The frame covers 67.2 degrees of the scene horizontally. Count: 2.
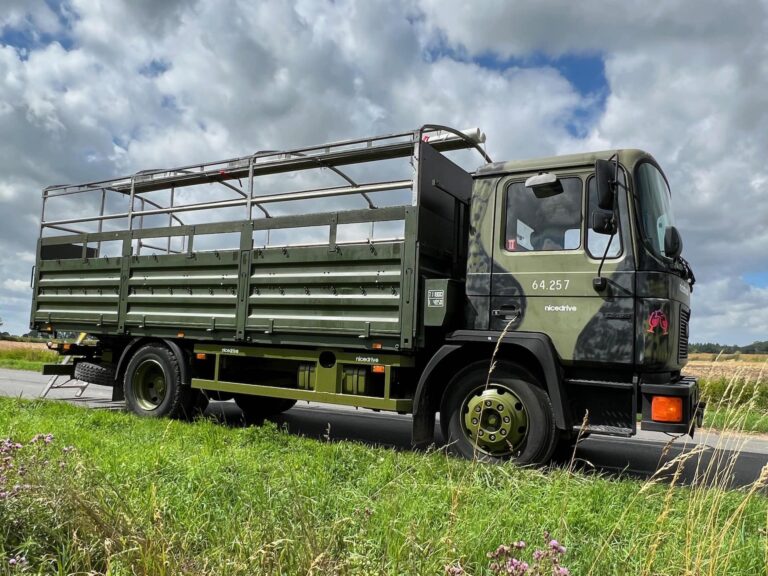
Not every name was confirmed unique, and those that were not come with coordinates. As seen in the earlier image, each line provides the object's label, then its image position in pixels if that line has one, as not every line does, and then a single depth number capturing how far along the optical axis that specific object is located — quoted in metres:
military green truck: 4.75
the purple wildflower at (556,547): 1.97
